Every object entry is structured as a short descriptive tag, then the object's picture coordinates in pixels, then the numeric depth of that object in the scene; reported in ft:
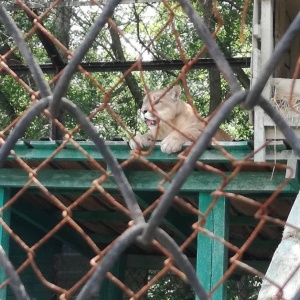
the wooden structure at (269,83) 17.95
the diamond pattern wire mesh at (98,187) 5.04
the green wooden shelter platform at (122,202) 19.65
